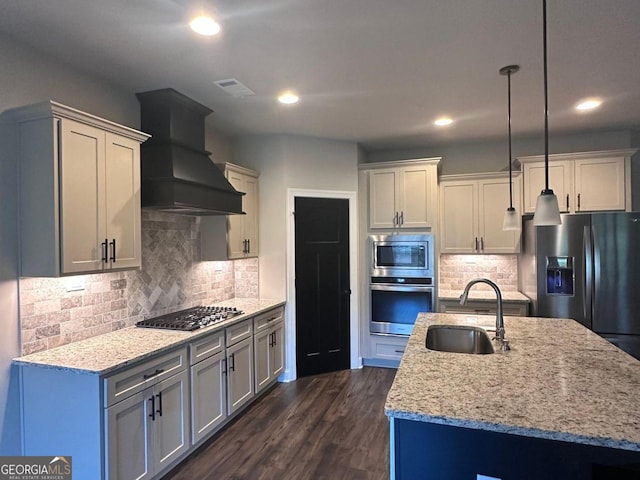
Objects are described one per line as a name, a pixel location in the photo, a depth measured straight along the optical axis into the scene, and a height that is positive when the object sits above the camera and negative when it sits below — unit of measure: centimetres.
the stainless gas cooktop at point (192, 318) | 279 -61
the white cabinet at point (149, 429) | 201 -112
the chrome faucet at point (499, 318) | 221 -48
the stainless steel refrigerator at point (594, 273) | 349 -33
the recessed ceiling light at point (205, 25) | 197 +121
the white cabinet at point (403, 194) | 431 +58
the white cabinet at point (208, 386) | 265 -109
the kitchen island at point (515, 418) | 125 -63
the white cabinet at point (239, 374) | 308 -115
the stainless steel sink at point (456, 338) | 252 -69
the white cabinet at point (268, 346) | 354 -106
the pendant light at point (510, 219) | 274 +16
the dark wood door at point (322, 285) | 423 -50
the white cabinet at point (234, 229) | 365 +15
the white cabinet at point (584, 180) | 385 +64
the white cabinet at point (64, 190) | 208 +33
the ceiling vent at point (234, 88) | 277 +122
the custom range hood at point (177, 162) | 274 +67
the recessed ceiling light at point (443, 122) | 372 +124
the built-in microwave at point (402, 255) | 427 -16
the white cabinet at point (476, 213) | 427 +33
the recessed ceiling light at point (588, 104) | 322 +122
